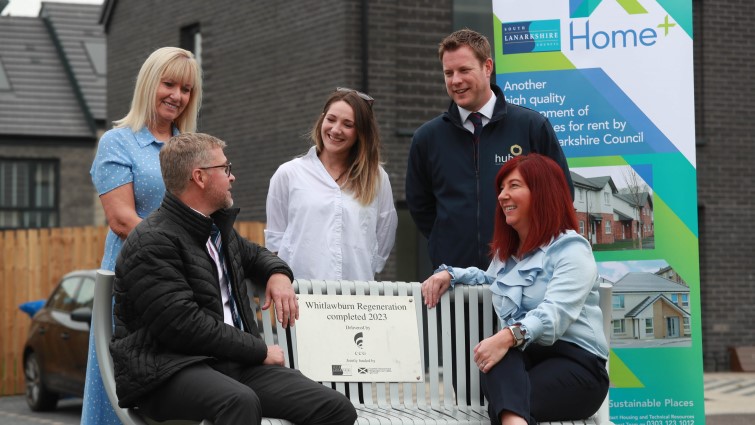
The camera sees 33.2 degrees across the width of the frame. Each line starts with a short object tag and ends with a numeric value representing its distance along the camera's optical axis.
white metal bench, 5.42
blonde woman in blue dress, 5.12
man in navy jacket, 5.56
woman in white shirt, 5.61
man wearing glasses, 4.49
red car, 13.19
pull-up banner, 6.59
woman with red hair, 4.92
